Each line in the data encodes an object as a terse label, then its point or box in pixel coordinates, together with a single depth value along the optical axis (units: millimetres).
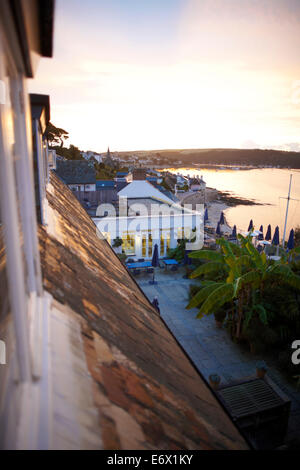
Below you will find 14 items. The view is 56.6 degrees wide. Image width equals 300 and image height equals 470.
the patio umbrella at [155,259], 18641
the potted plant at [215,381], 8262
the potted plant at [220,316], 13266
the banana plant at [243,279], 10211
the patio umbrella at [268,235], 25428
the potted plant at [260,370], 8797
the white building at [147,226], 20562
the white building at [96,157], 104412
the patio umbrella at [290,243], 22531
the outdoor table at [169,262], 20222
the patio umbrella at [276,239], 23703
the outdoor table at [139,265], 19234
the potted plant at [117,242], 20453
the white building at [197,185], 85200
